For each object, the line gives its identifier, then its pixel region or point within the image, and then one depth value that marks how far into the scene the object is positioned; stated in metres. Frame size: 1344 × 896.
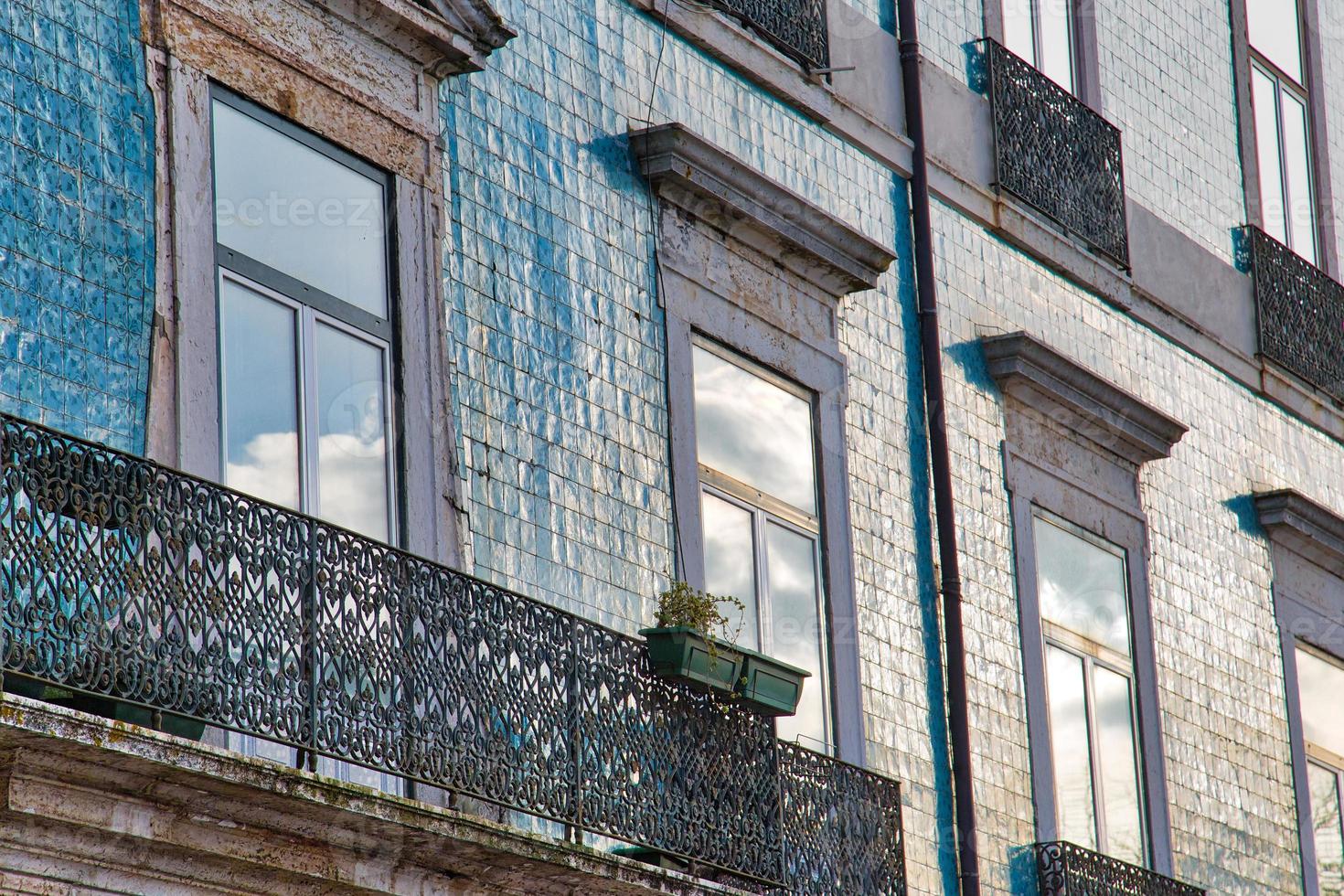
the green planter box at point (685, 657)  18.98
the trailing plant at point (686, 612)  19.69
